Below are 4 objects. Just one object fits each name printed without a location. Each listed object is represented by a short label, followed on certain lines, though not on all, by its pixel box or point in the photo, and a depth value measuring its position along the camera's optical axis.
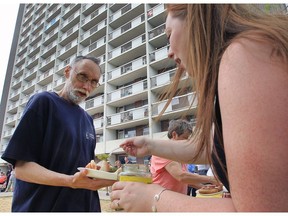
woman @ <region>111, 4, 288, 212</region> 0.59
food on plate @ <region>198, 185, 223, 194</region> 2.16
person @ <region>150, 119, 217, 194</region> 2.44
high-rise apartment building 19.84
